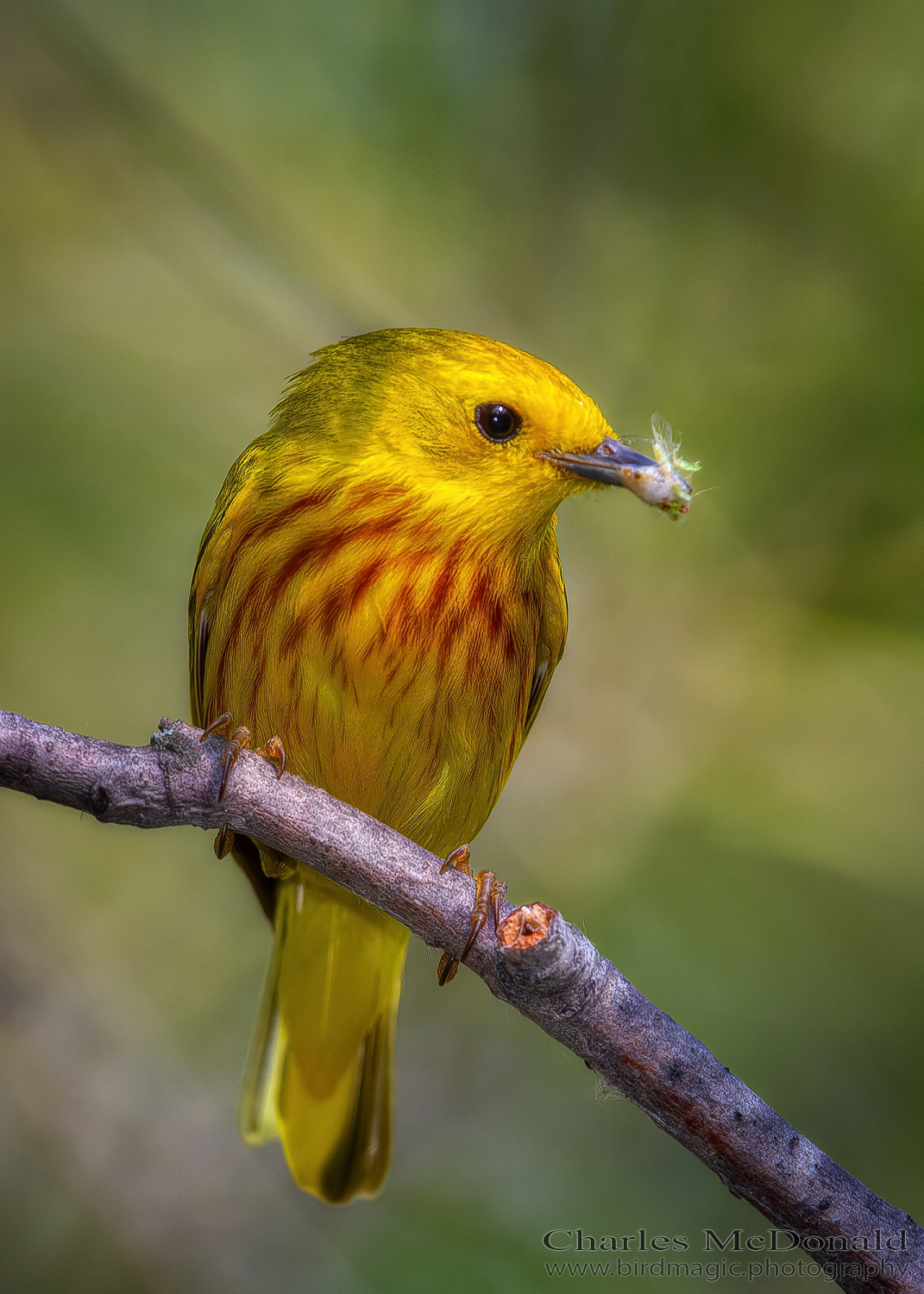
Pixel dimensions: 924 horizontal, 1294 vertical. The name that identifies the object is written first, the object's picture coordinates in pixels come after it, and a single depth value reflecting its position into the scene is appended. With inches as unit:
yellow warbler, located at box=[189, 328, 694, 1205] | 90.8
